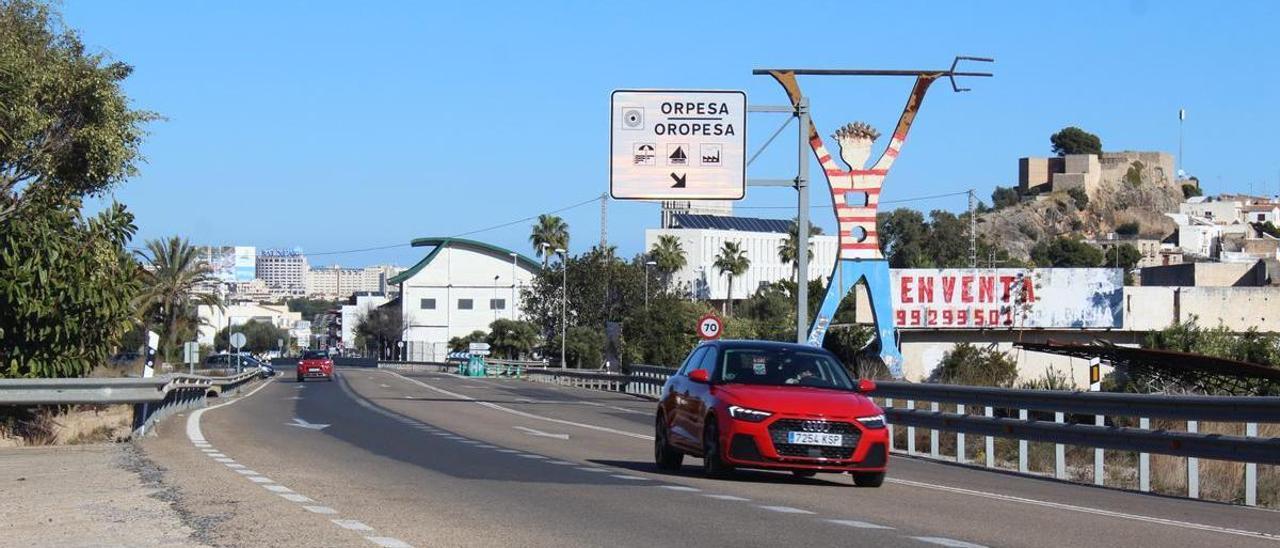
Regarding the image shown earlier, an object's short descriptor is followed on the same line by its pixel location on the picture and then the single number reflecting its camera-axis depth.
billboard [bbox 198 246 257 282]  144.38
